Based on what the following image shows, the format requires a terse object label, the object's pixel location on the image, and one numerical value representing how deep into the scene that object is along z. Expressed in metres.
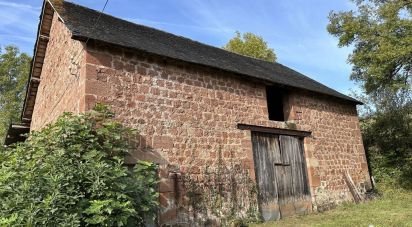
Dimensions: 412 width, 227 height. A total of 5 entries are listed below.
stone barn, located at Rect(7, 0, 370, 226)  7.80
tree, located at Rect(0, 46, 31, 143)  29.12
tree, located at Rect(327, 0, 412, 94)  12.30
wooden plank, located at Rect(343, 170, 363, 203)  12.24
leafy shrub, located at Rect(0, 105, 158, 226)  5.22
